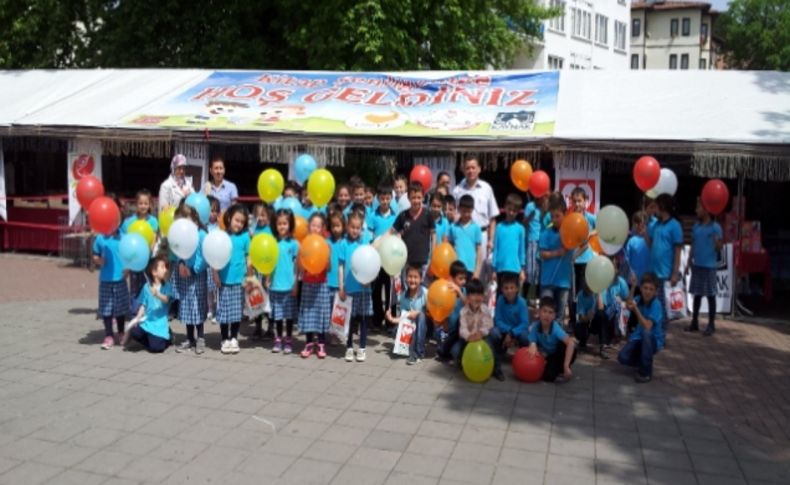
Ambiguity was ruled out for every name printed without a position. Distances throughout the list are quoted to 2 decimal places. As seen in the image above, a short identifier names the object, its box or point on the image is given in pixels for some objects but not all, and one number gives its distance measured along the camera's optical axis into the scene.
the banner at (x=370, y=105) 11.05
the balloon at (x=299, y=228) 7.54
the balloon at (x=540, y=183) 9.05
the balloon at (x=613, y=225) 7.22
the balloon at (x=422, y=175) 9.74
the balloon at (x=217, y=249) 6.80
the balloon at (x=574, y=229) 7.11
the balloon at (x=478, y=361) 6.43
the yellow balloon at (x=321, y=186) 8.03
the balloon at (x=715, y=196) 8.53
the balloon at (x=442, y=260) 7.00
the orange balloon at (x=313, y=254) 6.76
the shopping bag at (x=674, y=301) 8.08
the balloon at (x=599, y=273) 7.00
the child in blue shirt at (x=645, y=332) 6.68
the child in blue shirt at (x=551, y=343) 6.54
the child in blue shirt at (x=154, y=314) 7.20
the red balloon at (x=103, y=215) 7.16
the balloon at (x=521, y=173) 9.38
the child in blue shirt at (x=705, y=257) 8.81
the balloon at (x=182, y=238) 6.80
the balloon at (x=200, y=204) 7.85
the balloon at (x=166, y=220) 7.61
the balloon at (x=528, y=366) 6.48
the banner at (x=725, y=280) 9.91
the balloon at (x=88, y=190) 8.08
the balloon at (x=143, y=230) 7.55
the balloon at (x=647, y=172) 8.48
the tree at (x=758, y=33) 51.17
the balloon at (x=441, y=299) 6.63
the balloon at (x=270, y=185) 8.55
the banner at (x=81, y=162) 12.81
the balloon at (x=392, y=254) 6.93
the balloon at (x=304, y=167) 9.44
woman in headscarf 9.38
